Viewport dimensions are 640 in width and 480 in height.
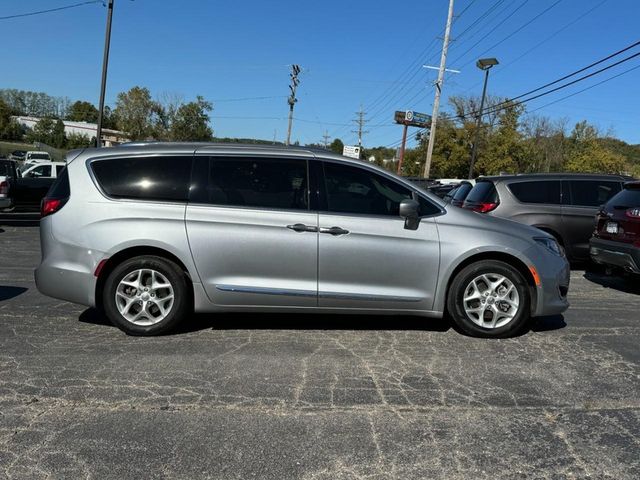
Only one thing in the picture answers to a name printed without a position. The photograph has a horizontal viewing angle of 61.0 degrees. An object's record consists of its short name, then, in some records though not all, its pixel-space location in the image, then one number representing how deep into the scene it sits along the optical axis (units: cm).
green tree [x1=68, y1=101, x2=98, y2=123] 13812
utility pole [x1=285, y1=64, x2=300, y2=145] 5089
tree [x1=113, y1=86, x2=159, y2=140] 6288
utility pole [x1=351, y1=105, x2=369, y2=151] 8950
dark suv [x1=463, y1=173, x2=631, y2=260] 936
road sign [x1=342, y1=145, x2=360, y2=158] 4658
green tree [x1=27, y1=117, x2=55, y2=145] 10269
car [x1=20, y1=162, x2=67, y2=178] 1797
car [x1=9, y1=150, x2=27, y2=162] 5353
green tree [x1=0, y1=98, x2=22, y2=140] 10544
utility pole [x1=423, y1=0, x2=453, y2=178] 3486
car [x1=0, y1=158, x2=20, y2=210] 1406
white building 11550
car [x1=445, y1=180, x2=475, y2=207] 1140
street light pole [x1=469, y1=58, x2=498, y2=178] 3506
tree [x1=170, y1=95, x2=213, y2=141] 6650
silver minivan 494
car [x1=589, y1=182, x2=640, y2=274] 740
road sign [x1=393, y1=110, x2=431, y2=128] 7579
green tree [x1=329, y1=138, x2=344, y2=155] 8948
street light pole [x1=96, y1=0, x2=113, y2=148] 2177
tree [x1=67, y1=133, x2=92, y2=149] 9359
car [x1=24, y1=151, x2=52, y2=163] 3756
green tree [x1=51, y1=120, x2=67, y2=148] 10069
